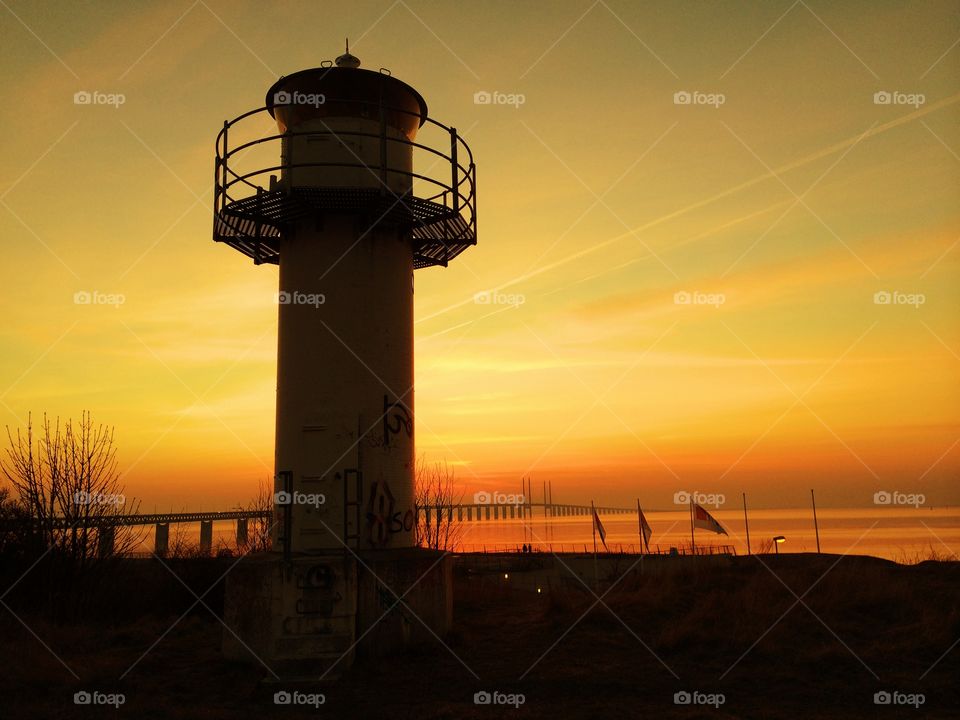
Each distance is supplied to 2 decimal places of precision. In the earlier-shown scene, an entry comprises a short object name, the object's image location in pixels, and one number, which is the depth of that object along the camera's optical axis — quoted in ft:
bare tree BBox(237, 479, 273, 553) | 96.59
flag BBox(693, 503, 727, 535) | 97.32
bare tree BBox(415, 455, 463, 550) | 94.89
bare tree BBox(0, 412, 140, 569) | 54.60
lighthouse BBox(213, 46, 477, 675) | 39.22
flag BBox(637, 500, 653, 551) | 100.04
